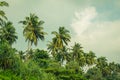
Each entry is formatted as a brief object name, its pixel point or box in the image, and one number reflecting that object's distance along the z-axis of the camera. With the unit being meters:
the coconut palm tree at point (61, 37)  95.65
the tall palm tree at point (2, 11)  57.50
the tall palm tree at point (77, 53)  112.00
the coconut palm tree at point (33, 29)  86.43
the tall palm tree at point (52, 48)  95.39
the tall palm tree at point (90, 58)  123.01
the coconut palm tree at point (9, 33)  89.71
